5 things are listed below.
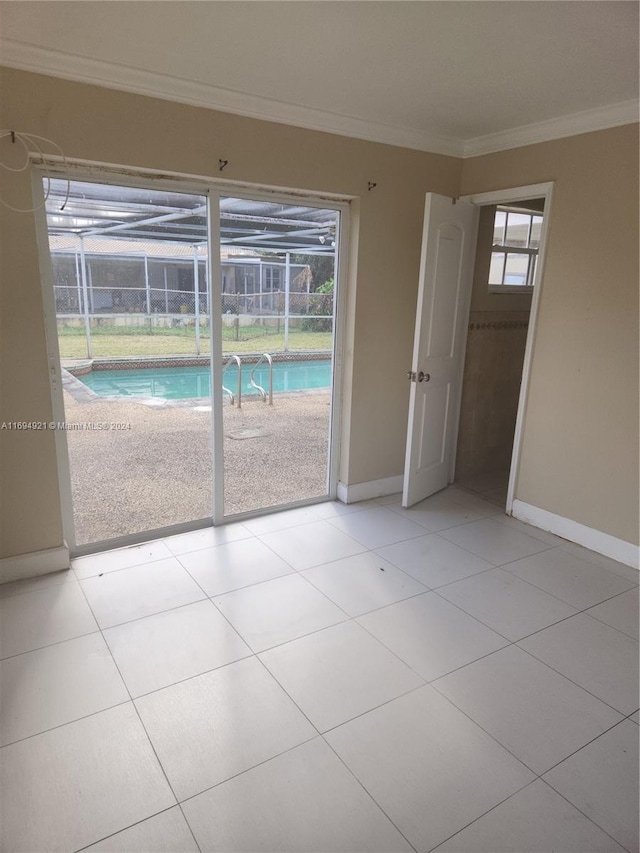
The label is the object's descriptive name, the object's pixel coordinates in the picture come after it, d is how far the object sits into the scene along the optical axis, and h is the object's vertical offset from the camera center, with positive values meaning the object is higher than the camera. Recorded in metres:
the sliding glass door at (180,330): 2.79 -0.25
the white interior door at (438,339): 3.22 -0.26
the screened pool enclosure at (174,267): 2.67 +0.14
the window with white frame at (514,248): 3.87 +0.39
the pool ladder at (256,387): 4.57 -0.99
